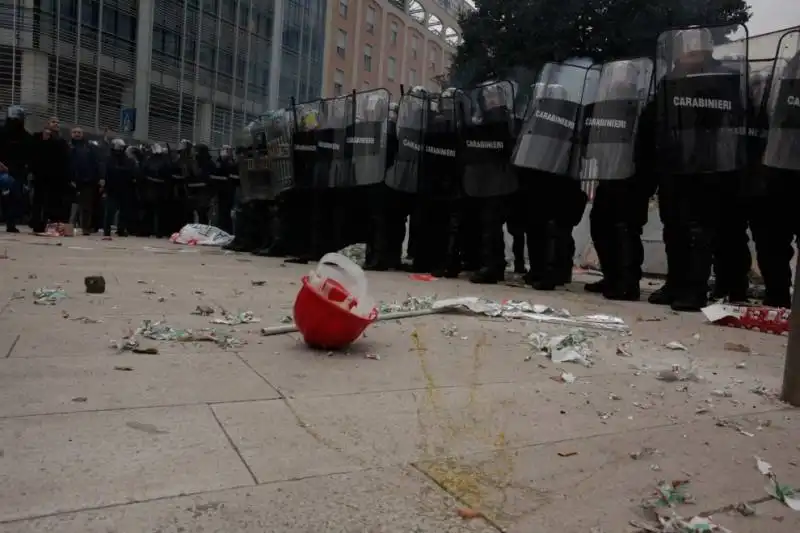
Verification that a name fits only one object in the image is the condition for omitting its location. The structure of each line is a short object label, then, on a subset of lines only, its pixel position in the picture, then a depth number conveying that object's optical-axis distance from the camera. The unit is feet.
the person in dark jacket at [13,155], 40.16
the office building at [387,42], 141.18
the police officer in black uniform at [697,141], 19.42
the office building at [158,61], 73.61
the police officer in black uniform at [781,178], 18.04
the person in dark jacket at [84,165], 42.06
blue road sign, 78.74
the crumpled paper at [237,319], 15.02
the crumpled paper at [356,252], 31.78
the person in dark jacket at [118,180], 46.11
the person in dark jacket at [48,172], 39.24
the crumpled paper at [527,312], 16.61
